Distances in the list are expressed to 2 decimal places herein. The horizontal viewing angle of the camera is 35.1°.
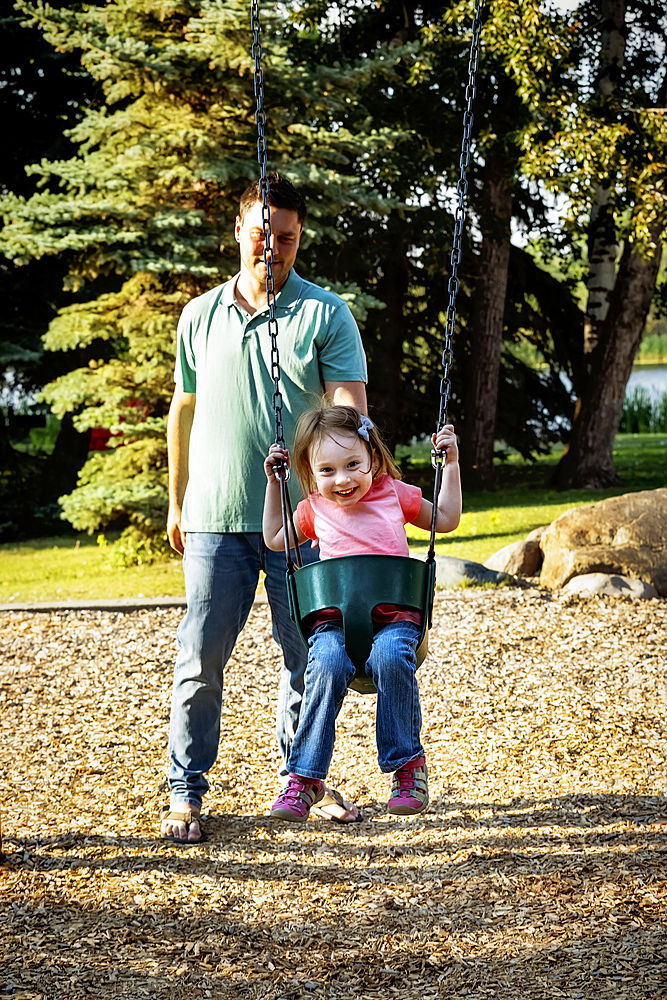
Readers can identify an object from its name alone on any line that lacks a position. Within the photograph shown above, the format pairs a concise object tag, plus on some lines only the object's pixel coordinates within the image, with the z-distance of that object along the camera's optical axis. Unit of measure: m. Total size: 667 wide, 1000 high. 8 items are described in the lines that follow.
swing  2.58
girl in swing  2.57
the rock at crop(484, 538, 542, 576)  7.57
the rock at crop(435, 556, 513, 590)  7.19
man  3.06
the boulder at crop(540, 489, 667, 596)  7.06
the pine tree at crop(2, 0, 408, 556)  8.07
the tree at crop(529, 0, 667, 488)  9.55
